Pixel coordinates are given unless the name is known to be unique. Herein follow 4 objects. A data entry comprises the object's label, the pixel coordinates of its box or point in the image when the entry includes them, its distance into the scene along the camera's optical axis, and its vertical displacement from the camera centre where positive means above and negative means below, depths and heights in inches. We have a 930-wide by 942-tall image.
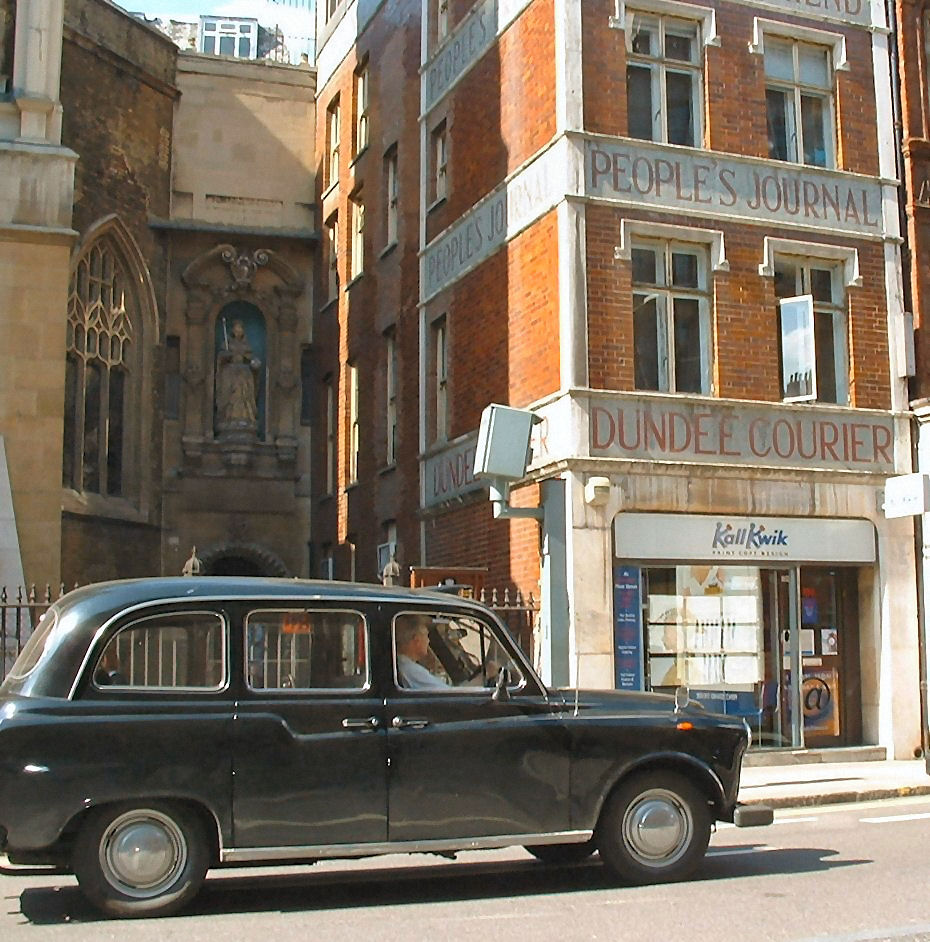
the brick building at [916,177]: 714.2 +258.2
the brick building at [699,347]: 644.1 +158.5
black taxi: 296.0 -15.3
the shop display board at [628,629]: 638.5 +21.3
